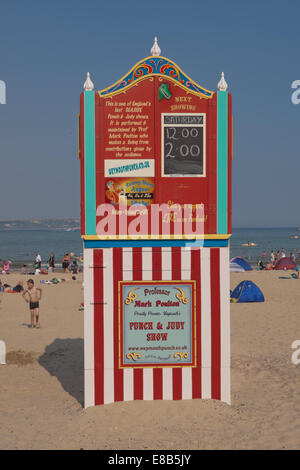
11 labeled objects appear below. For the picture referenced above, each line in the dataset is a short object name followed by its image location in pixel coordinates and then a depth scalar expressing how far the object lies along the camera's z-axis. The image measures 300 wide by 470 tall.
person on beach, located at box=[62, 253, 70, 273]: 35.72
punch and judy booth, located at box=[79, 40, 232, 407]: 8.20
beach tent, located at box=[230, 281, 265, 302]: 20.27
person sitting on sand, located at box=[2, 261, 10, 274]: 35.38
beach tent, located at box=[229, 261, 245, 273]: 34.41
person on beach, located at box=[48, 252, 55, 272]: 36.92
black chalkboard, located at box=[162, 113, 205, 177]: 8.27
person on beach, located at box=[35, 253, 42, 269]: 36.82
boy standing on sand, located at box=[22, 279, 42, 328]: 15.12
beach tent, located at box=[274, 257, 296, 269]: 36.84
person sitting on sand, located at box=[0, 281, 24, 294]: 23.92
